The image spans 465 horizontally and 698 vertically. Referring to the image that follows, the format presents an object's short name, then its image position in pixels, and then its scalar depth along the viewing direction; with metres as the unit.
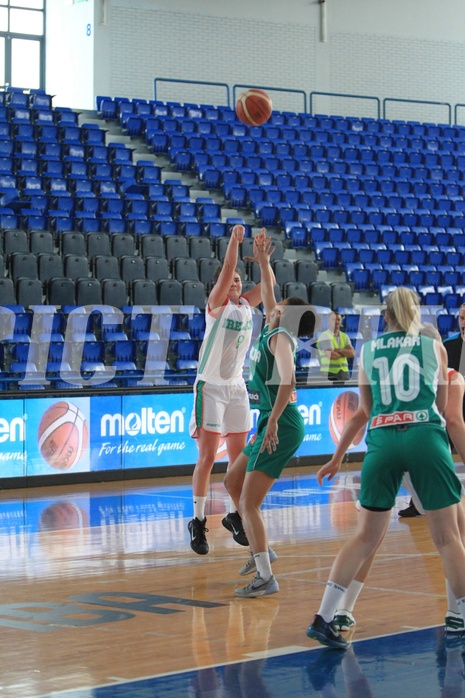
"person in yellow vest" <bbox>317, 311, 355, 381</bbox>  16.09
